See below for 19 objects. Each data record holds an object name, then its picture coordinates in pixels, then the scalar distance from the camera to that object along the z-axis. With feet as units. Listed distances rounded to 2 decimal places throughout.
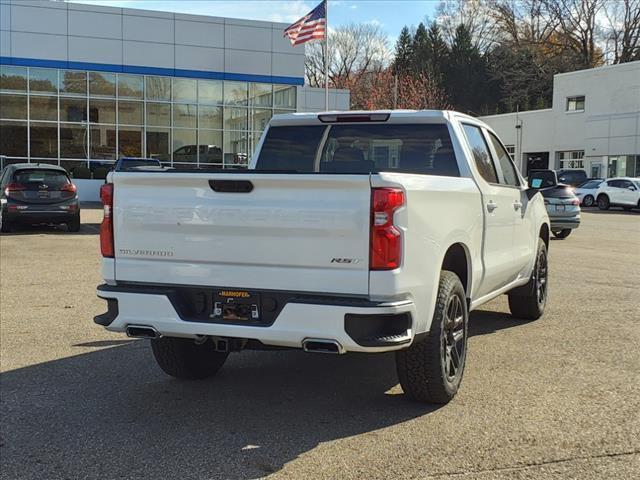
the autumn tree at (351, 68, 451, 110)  198.29
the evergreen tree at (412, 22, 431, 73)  263.29
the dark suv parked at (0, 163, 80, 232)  53.11
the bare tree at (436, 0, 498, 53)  260.17
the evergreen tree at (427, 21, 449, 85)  265.13
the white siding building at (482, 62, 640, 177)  141.90
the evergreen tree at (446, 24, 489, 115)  264.11
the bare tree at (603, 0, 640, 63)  196.75
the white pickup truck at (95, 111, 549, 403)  12.64
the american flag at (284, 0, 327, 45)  85.25
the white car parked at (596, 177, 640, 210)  104.83
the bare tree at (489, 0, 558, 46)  213.05
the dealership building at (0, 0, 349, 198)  94.99
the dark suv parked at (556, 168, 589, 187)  126.21
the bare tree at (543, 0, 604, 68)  203.00
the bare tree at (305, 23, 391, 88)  240.63
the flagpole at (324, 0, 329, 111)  85.40
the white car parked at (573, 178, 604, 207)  114.83
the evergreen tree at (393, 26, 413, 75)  273.81
